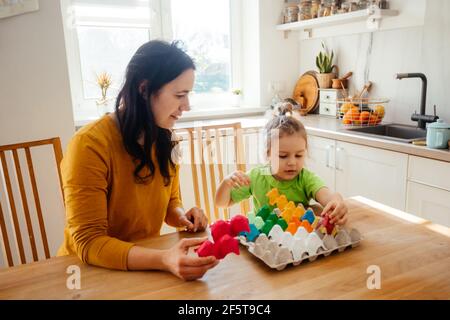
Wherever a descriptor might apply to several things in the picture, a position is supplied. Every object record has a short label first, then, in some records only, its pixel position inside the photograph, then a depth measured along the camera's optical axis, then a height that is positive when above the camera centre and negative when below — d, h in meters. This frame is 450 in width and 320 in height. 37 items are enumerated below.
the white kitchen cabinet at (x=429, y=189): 1.72 -0.61
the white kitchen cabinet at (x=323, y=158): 2.32 -0.60
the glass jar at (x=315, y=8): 2.81 +0.38
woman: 0.92 -0.26
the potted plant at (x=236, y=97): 3.15 -0.27
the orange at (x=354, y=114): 2.38 -0.33
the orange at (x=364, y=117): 2.37 -0.35
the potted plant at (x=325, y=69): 2.86 -0.06
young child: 1.32 -0.39
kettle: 1.72 -0.35
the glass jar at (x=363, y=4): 2.47 +0.34
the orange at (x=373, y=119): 2.39 -0.37
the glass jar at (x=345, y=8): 2.58 +0.34
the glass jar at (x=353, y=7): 2.52 +0.34
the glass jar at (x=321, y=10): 2.74 +0.35
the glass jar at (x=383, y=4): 2.40 +0.33
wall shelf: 2.34 +0.26
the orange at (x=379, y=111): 2.40 -0.33
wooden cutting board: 2.99 -0.24
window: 2.63 +0.22
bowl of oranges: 2.38 -0.33
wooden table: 0.75 -0.44
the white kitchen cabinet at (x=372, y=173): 1.93 -0.61
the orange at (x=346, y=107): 2.46 -0.30
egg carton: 0.83 -0.41
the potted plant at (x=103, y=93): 2.59 -0.16
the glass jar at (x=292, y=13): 2.97 +0.37
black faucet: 2.14 -0.25
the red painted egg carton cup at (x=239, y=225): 0.95 -0.39
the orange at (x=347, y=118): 2.40 -0.36
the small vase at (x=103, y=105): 2.59 -0.24
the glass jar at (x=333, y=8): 2.66 +0.35
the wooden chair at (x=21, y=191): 1.31 -0.41
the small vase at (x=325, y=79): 2.86 -0.14
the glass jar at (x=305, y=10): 2.86 +0.37
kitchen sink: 2.24 -0.44
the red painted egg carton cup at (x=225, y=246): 0.84 -0.39
